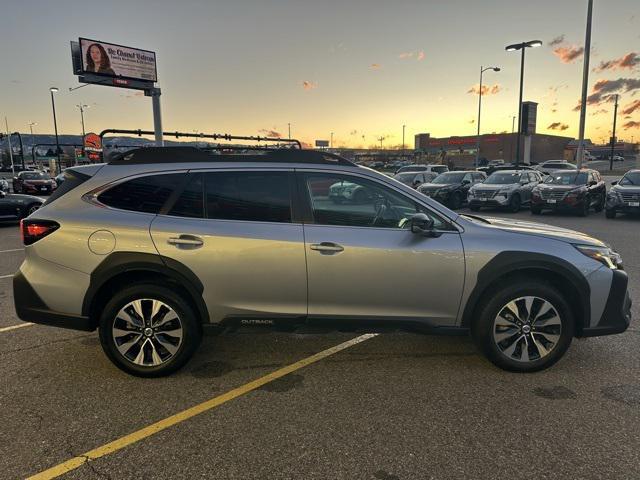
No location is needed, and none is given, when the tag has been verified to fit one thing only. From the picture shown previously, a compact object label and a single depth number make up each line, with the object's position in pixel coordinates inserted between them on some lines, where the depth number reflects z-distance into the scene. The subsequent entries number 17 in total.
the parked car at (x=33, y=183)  24.69
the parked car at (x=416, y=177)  23.06
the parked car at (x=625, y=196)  13.67
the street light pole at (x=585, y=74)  19.20
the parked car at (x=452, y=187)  18.17
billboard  26.25
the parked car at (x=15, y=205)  12.95
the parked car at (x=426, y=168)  25.55
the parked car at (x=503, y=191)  16.31
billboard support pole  27.35
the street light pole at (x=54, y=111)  46.56
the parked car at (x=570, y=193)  15.14
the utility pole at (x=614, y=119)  62.33
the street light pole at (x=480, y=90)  38.03
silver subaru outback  3.54
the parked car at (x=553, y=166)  39.02
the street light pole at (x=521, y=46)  24.69
